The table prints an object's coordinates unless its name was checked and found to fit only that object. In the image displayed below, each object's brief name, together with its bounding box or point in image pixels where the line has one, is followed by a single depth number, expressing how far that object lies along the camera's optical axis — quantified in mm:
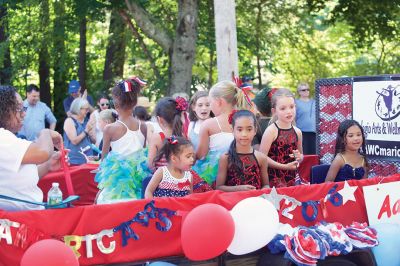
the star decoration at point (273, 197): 5270
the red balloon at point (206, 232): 4746
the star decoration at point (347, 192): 5641
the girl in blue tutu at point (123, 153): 6688
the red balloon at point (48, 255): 4332
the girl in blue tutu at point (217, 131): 6527
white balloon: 5047
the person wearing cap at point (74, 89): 13930
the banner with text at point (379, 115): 6816
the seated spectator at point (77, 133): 10320
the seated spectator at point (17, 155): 4801
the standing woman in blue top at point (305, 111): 12430
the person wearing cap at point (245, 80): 7438
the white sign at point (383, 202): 5766
